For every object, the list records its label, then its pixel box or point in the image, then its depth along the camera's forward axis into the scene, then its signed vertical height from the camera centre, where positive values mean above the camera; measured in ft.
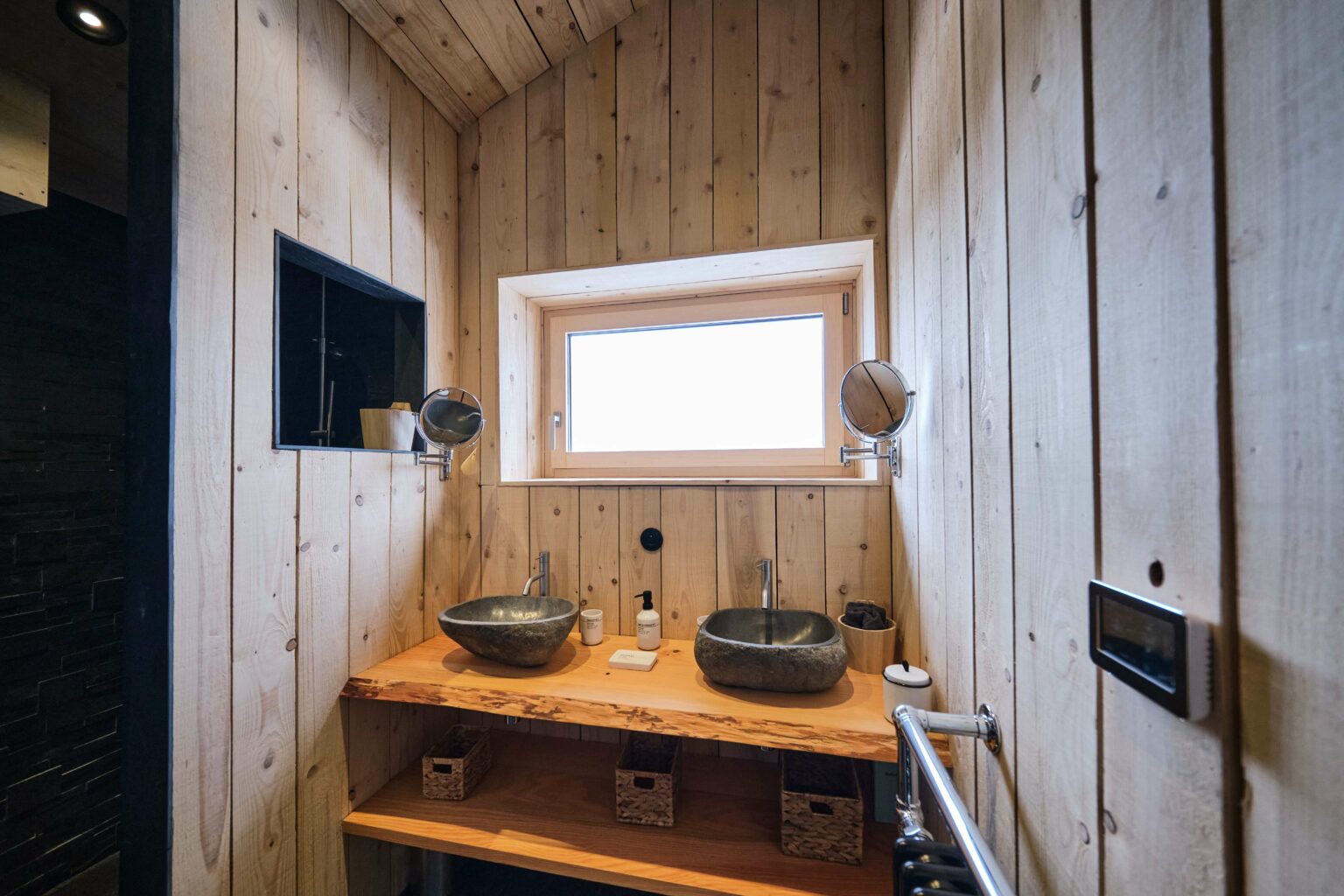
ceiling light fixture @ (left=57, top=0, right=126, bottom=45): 3.49 +3.38
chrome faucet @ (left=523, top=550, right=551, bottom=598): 5.04 -1.35
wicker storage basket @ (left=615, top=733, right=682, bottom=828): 3.73 -2.78
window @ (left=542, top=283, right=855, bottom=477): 5.43 +0.83
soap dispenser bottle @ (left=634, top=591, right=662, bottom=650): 4.46 -1.73
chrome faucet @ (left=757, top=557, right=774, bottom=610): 4.40 -1.26
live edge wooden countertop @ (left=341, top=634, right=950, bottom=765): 3.12 -1.91
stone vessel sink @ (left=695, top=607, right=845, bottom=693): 3.34 -1.57
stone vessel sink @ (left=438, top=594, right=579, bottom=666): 3.84 -1.56
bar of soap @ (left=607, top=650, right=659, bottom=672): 4.08 -1.87
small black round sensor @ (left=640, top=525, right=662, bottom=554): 4.86 -0.93
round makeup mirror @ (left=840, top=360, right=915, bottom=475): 3.46 +0.37
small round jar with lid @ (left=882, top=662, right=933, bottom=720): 2.99 -1.56
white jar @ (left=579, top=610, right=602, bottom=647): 4.65 -1.77
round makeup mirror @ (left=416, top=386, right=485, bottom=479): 4.58 +0.31
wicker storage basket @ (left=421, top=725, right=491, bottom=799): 4.05 -2.83
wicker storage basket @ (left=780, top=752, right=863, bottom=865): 3.39 -2.76
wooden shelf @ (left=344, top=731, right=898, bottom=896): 3.28 -3.04
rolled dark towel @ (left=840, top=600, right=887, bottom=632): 4.04 -1.47
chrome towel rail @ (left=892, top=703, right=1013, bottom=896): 1.50 -1.33
